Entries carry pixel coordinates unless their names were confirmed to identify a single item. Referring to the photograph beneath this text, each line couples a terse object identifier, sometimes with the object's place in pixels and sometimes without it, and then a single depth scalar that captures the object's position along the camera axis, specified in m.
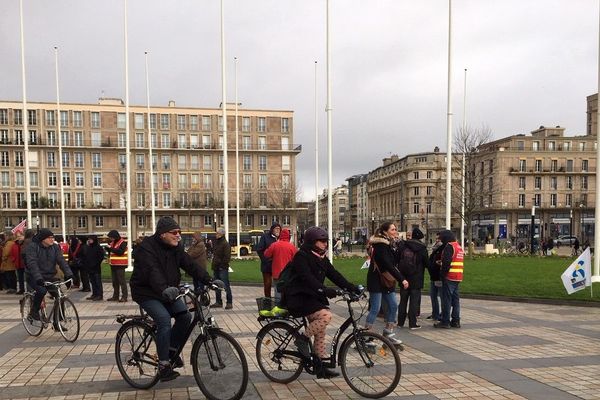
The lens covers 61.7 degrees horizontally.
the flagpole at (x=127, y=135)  22.70
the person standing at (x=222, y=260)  11.85
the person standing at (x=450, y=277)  9.23
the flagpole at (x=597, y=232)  15.68
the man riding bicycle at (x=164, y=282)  5.36
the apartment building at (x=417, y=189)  93.40
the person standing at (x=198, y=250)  12.11
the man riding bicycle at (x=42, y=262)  8.24
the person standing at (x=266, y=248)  10.99
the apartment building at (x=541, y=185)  82.00
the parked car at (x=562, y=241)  56.40
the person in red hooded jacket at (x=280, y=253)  10.16
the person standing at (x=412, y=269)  9.23
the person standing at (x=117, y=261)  12.61
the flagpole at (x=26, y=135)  20.82
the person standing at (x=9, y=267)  14.84
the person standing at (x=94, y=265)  13.76
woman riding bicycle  5.48
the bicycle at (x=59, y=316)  8.28
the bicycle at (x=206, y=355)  5.04
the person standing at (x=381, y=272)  7.46
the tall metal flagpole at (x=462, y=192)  32.64
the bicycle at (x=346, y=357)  5.24
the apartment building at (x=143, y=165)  73.75
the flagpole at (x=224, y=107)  22.39
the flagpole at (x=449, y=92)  17.56
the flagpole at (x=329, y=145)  19.55
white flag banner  11.98
